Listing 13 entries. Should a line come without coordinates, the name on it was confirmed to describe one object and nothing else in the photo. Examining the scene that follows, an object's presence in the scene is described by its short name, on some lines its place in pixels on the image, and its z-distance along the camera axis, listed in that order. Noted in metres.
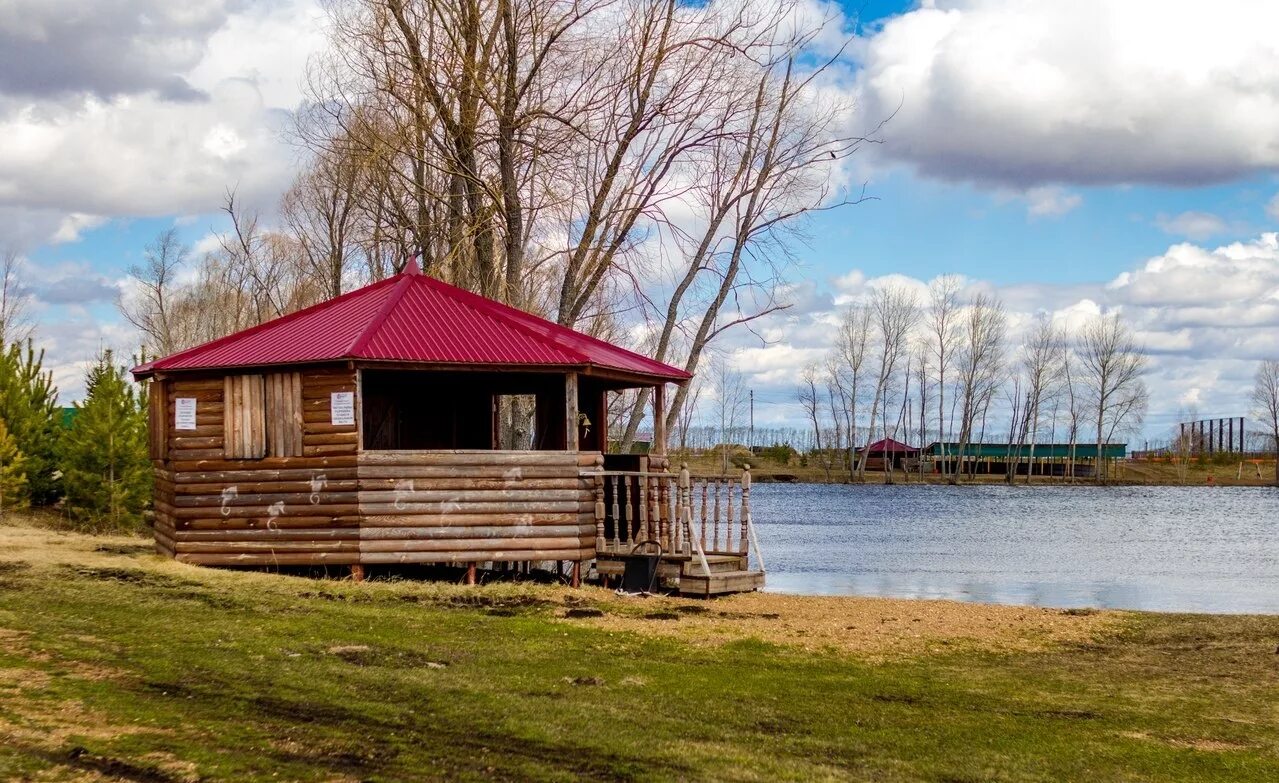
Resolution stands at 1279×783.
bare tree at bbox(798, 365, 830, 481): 99.12
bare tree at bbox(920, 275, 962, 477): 91.24
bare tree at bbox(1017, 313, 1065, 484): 98.19
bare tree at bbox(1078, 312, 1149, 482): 98.50
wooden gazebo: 17.48
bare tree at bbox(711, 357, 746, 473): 93.13
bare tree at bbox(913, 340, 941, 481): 95.38
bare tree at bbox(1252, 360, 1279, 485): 102.38
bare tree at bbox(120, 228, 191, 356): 66.84
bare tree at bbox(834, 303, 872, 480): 93.32
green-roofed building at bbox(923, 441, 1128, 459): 103.41
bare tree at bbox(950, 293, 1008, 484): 90.88
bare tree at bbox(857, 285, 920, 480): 91.19
